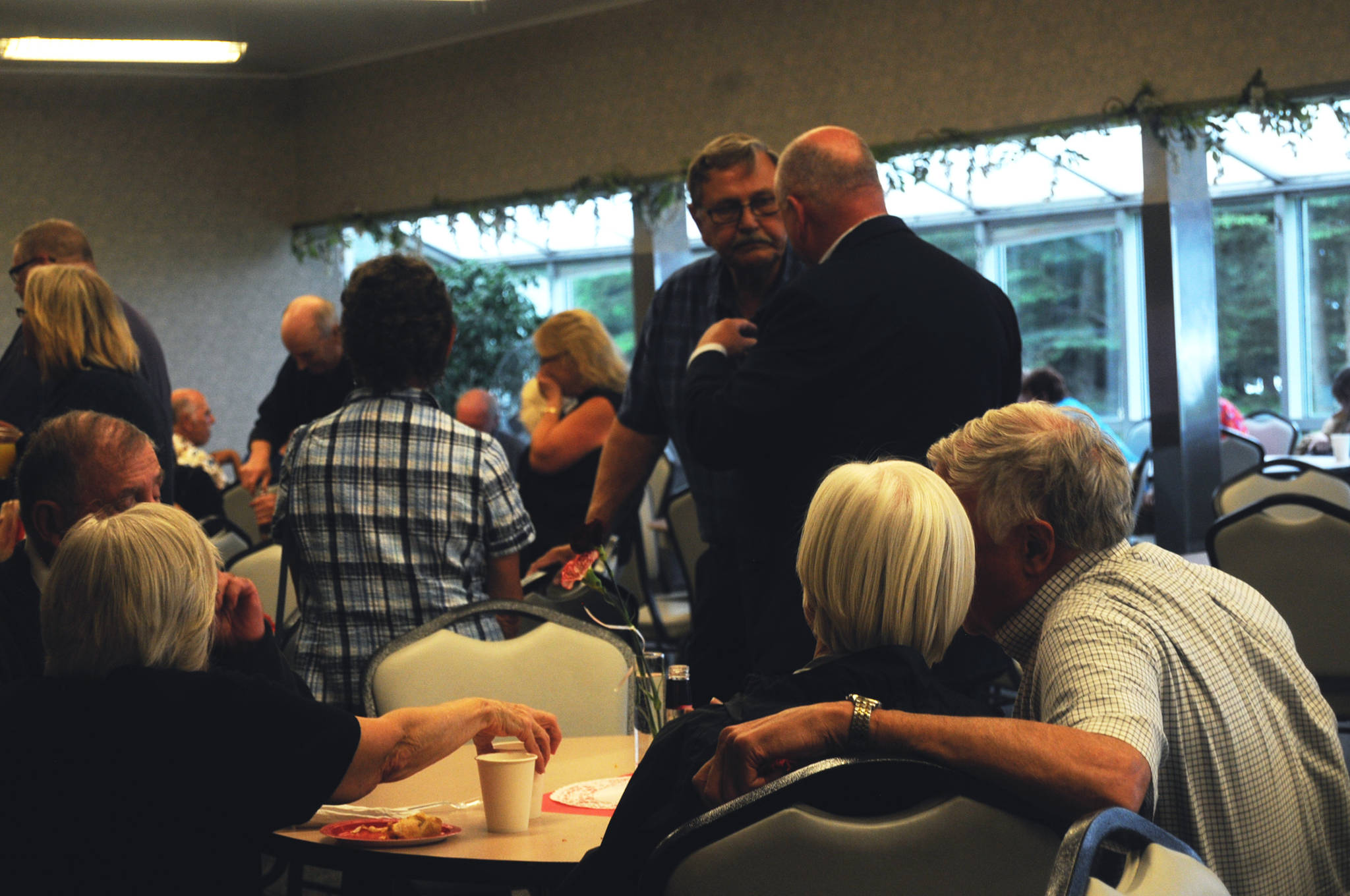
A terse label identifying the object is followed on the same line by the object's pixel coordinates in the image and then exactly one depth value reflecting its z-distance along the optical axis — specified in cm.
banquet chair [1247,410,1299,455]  982
